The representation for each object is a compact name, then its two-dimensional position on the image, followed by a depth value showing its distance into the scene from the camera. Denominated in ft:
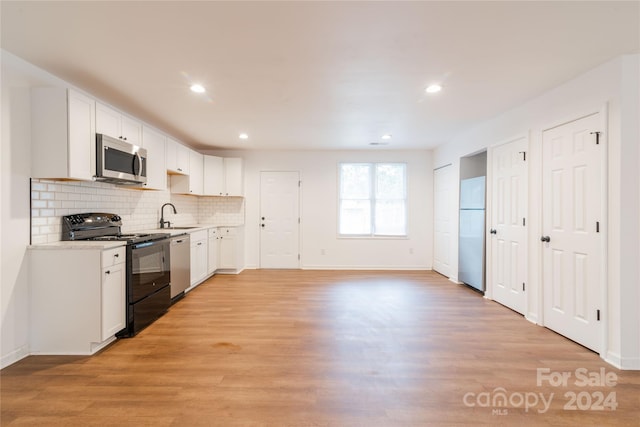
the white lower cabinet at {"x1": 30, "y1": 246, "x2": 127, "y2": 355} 8.13
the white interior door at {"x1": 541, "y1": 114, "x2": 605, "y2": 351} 8.29
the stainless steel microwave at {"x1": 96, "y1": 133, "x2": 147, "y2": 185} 9.38
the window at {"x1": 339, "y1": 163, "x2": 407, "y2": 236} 20.45
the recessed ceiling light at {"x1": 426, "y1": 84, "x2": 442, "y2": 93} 9.62
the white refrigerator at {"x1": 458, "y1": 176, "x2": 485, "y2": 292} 14.20
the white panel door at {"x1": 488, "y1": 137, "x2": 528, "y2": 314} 11.34
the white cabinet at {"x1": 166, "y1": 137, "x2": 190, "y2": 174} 14.25
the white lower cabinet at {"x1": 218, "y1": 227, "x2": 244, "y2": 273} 18.57
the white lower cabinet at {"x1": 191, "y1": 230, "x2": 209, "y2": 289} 14.82
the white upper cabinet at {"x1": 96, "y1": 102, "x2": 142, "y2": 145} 9.54
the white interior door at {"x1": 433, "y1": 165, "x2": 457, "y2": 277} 17.62
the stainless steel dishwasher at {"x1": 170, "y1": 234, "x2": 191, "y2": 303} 12.53
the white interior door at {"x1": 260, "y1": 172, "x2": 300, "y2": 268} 20.39
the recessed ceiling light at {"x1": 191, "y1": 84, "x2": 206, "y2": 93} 9.62
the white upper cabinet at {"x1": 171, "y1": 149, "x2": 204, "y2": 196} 16.56
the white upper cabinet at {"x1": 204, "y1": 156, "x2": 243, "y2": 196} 18.67
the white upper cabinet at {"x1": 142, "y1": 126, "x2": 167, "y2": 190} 12.32
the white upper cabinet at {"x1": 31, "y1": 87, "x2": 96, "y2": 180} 8.19
